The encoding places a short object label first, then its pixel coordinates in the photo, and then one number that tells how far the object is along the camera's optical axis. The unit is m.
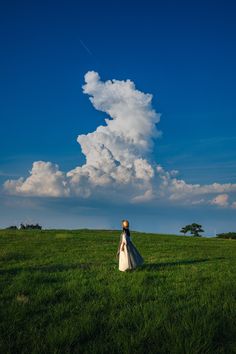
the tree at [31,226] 67.90
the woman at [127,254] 17.26
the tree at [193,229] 68.00
